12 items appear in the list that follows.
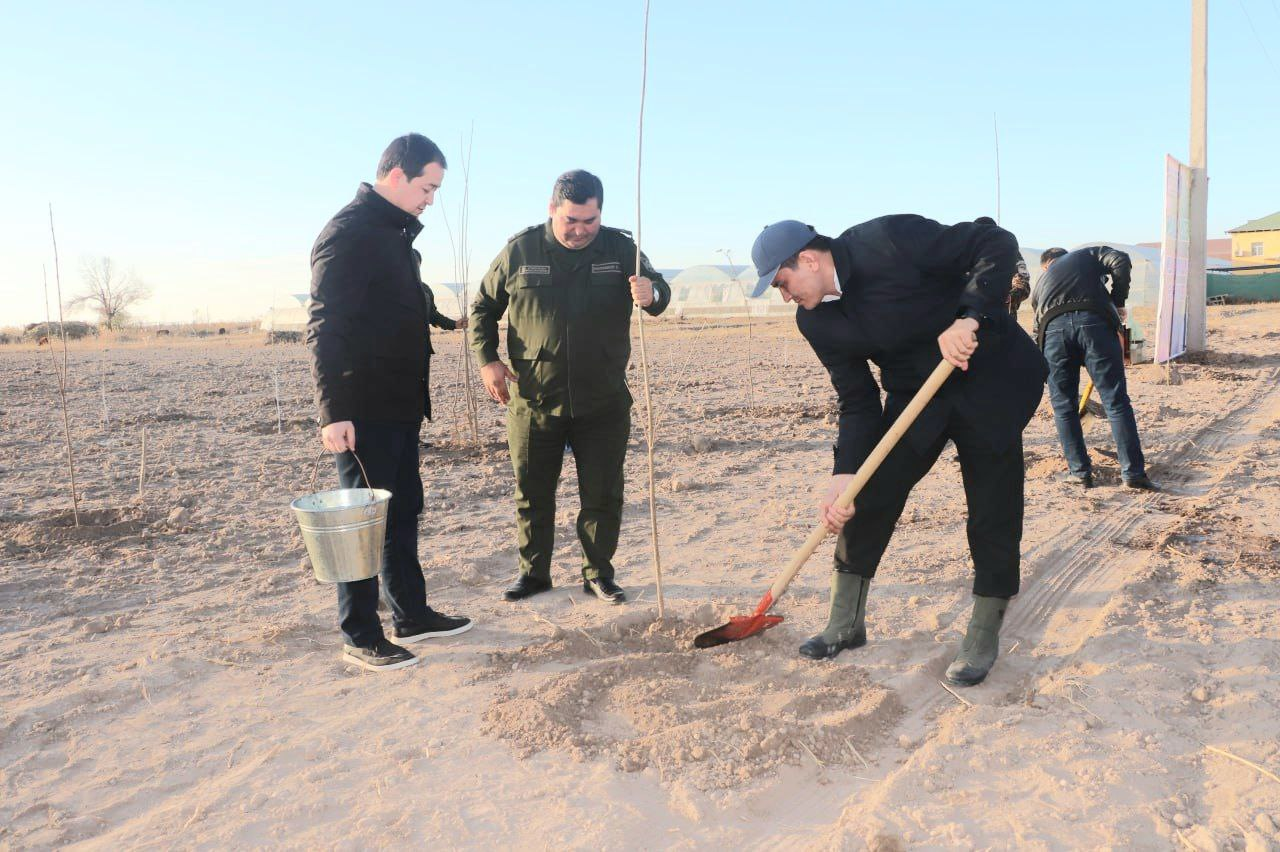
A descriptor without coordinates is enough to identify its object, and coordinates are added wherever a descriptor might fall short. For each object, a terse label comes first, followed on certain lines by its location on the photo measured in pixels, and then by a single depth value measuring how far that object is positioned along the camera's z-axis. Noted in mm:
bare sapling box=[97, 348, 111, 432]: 8995
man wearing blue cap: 2766
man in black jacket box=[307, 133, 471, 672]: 3066
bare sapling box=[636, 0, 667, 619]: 3346
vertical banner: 11750
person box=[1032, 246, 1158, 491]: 5484
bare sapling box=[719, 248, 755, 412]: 8602
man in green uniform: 3709
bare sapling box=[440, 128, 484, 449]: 7095
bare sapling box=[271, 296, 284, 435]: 8589
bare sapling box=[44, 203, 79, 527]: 5074
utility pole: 12781
